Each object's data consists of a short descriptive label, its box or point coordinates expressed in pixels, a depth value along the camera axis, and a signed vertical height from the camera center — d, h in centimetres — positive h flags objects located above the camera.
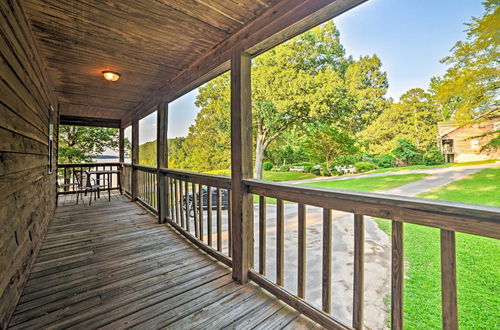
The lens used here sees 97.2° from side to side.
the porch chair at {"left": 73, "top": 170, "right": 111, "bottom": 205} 549 -47
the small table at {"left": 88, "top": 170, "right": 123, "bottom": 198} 599 -21
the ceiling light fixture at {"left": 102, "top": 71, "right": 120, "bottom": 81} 321 +137
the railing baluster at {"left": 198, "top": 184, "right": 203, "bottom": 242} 268 -50
